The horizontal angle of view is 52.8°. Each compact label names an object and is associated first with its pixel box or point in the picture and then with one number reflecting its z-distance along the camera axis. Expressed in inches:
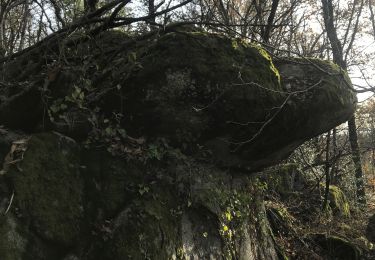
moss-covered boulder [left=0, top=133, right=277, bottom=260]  132.6
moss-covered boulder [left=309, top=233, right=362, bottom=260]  285.3
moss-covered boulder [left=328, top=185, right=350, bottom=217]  366.6
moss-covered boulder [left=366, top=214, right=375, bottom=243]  324.6
